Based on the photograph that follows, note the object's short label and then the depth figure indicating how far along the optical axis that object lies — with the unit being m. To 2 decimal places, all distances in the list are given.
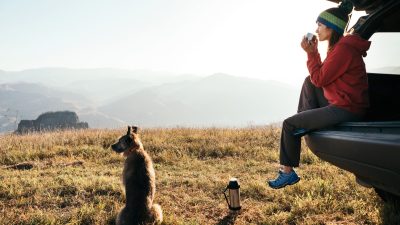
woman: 3.82
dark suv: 2.75
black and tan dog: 4.79
